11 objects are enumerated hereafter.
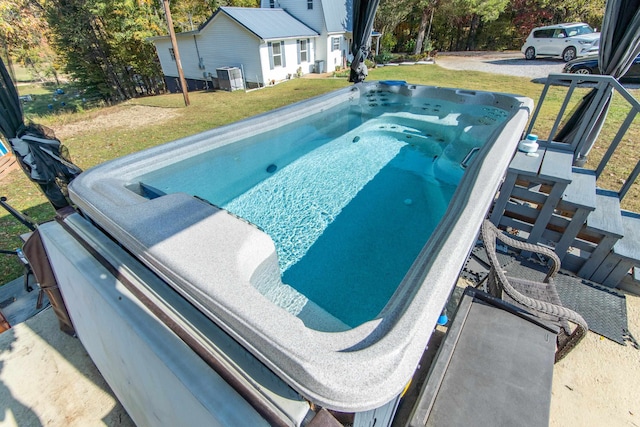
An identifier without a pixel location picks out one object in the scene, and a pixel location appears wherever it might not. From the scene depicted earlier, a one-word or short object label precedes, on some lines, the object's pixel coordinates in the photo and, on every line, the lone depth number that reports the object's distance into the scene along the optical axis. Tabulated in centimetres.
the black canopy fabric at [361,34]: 600
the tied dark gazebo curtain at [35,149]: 210
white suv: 1270
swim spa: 118
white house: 1299
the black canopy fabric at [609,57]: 292
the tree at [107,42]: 1354
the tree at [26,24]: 1502
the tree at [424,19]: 1663
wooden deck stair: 248
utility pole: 805
